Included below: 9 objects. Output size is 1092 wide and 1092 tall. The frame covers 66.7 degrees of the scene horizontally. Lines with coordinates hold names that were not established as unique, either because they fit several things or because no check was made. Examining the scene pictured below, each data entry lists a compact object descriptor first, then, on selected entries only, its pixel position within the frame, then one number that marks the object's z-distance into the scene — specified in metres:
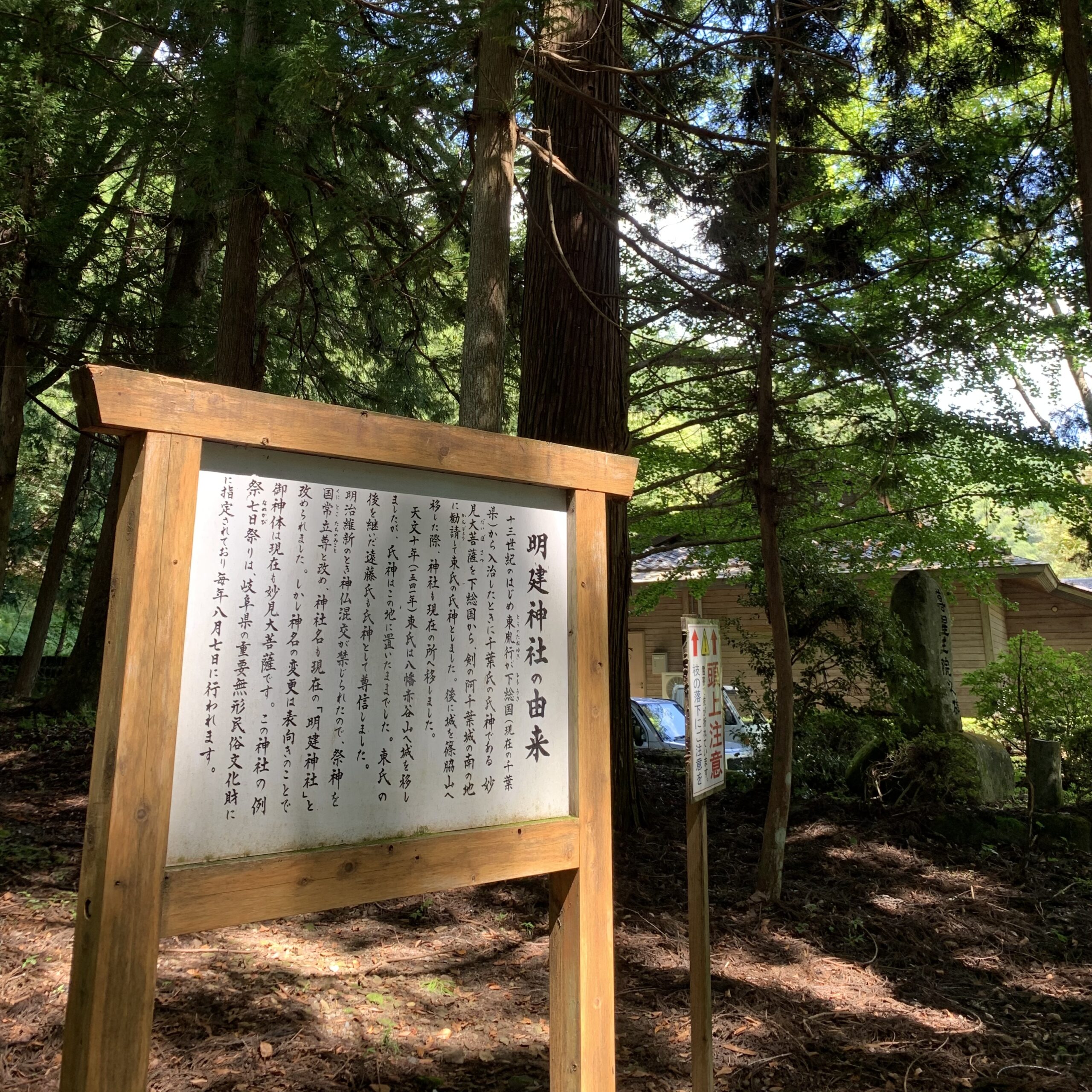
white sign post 2.78
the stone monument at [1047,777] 7.34
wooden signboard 1.80
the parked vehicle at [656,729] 10.12
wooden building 14.81
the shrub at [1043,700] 8.02
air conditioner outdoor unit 14.80
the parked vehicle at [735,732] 9.40
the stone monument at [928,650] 7.66
